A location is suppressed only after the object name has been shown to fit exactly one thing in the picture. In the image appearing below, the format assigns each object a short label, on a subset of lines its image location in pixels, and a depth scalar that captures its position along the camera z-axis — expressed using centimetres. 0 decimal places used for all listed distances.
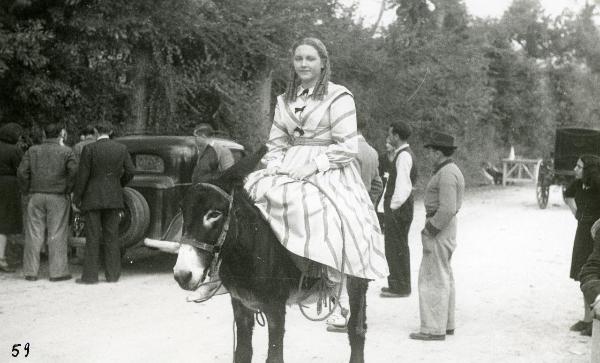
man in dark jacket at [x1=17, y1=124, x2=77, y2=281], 1030
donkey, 439
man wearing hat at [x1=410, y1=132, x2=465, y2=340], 720
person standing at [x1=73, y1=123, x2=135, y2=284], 999
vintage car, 1025
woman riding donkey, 489
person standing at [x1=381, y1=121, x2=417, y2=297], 913
